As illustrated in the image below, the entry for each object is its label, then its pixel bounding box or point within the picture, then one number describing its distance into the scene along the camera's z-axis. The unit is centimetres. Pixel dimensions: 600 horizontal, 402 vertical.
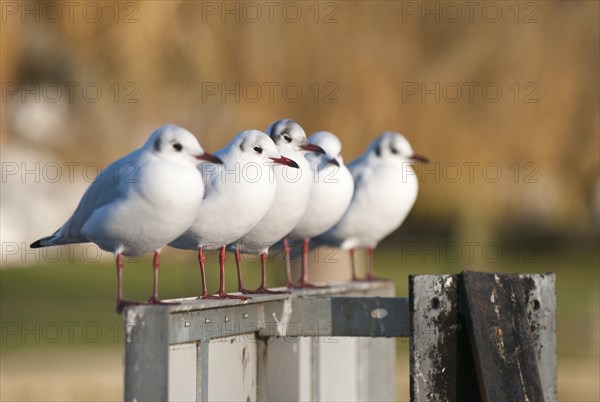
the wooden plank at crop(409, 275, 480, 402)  1017
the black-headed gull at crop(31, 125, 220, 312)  1063
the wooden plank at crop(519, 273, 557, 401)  1067
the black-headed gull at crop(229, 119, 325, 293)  1317
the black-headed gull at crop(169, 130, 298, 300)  1194
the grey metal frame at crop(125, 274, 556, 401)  894
